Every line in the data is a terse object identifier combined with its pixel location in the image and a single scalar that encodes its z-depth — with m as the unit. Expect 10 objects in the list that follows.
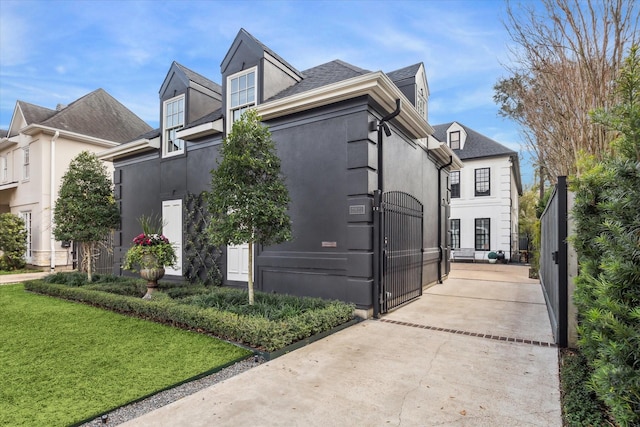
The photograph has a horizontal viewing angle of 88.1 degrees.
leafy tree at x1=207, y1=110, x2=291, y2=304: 5.27
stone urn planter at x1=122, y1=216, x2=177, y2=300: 7.31
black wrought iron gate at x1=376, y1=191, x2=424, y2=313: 6.11
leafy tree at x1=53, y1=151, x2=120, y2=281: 9.20
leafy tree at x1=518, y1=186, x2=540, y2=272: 23.61
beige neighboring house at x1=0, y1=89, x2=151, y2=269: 14.49
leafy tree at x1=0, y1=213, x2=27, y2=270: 14.49
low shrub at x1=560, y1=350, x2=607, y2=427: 2.56
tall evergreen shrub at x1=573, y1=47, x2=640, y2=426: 1.89
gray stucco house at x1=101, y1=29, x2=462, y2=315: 5.98
